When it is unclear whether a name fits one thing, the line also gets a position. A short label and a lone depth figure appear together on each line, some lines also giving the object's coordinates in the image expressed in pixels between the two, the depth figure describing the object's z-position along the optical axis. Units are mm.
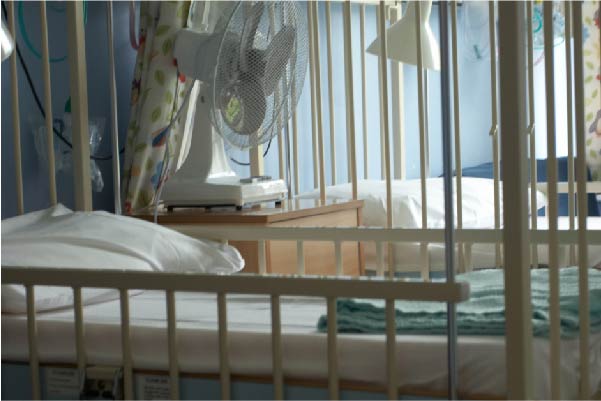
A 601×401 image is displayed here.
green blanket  1546
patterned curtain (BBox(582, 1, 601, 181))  5008
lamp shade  2924
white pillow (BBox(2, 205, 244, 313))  1815
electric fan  2215
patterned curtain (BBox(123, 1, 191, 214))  2625
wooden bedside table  2469
